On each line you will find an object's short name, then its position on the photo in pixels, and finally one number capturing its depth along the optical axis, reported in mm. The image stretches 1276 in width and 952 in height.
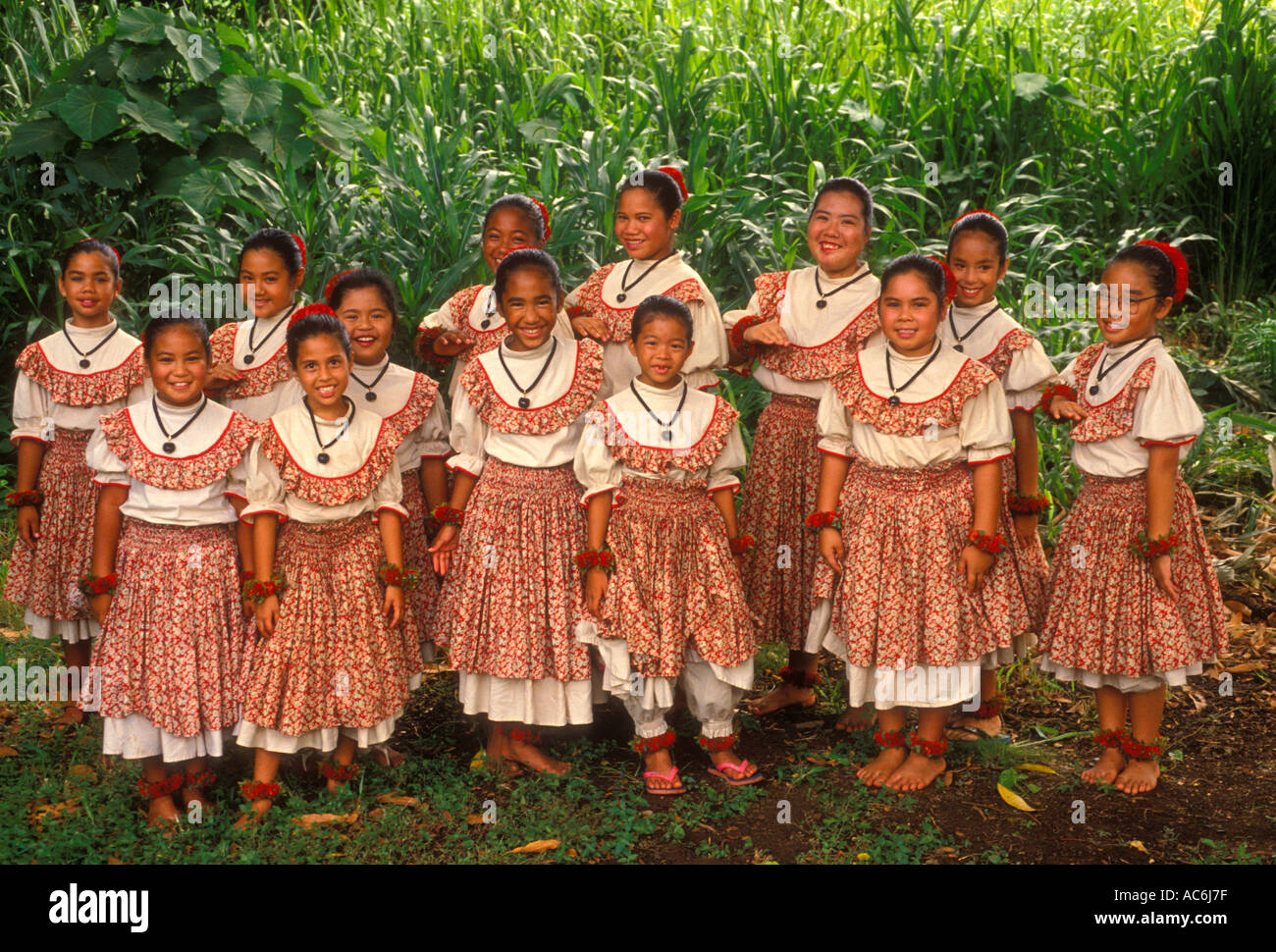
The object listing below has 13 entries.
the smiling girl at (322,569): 3748
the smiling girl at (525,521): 4004
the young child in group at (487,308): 4402
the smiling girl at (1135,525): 3828
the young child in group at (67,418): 4238
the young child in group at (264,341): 4230
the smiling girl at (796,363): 4230
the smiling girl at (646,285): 4246
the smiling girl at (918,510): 3854
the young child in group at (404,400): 4199
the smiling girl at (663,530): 3908
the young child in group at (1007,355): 4180
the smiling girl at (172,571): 3730
